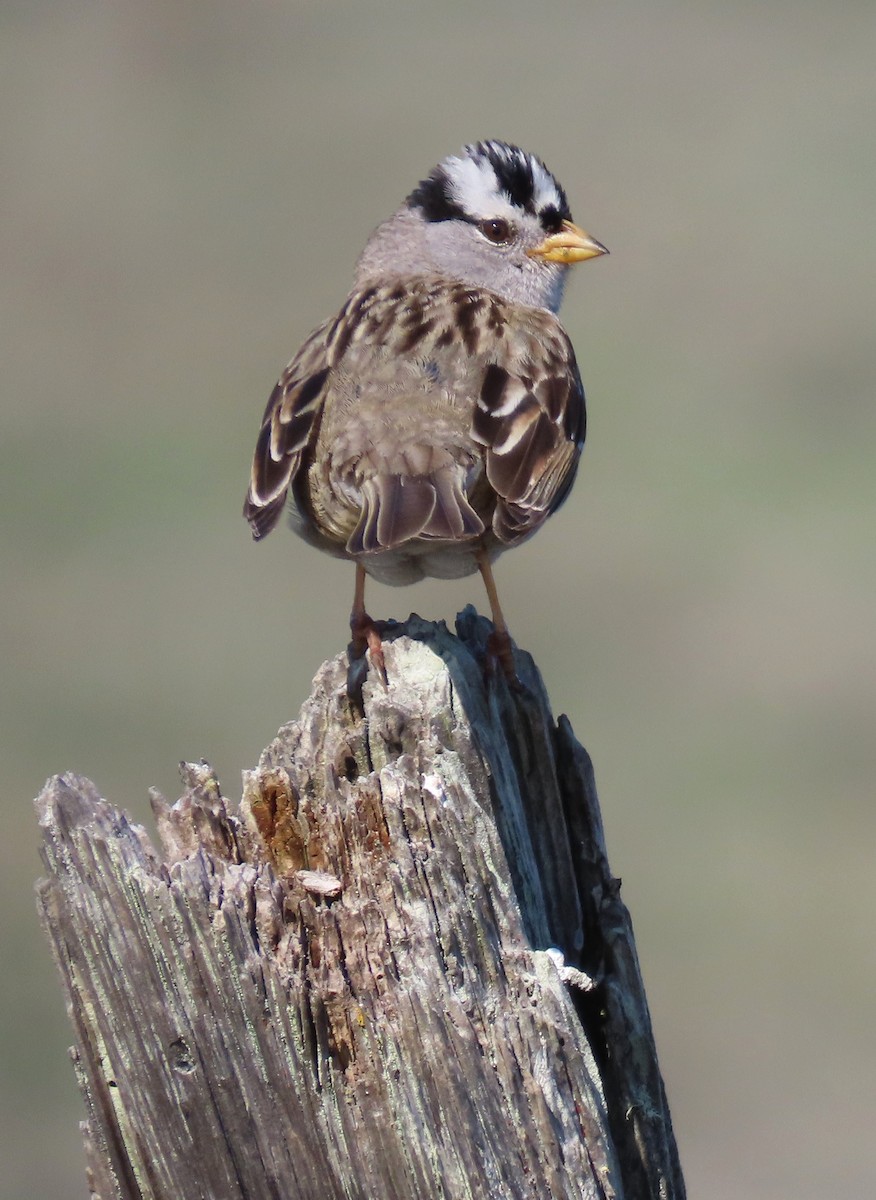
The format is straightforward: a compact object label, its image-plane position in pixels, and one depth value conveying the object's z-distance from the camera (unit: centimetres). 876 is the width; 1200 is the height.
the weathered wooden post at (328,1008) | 750
